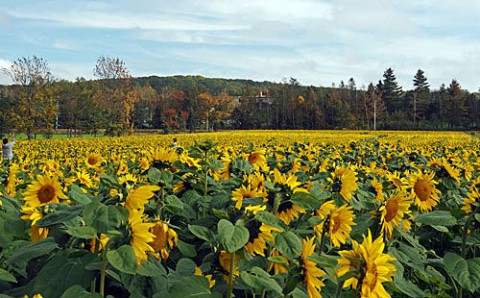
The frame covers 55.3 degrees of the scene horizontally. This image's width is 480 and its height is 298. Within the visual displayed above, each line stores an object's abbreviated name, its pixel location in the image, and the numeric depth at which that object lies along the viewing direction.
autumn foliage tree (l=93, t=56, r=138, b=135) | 45.96
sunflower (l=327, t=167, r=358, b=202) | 2.12
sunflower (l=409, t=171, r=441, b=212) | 2.41
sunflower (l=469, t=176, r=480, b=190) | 2.27
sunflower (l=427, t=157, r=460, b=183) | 2.89
